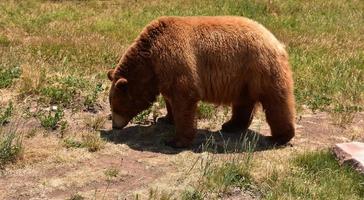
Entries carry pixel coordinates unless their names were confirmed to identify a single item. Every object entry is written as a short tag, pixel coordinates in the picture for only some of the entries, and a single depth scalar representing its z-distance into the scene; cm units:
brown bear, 1459
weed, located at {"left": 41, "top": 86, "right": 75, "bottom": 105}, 1712
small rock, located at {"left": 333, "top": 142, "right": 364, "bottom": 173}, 1312
